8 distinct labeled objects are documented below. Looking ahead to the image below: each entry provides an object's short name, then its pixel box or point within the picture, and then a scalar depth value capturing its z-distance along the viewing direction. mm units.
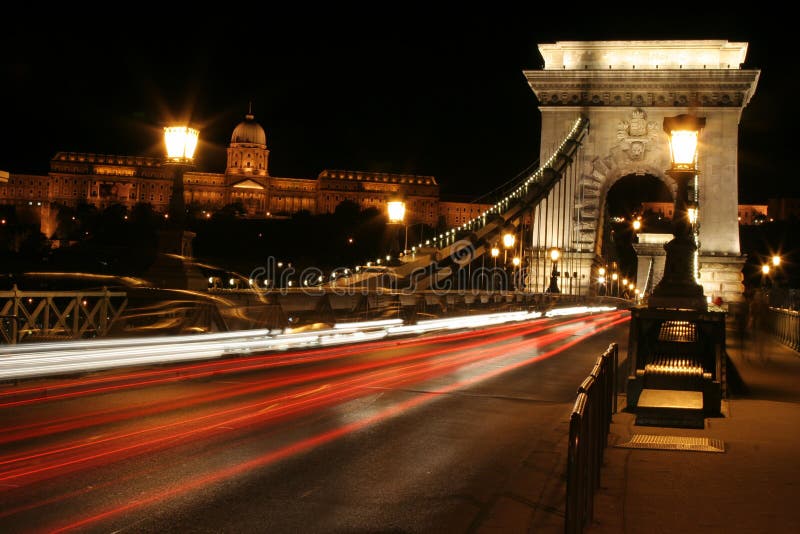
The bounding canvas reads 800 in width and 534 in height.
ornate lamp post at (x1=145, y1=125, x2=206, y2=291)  14438
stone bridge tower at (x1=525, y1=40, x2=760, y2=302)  50281
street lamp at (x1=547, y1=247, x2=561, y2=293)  43312
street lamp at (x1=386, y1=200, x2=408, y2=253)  24797
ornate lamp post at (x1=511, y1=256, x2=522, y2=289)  52500
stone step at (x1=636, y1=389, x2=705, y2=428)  10547
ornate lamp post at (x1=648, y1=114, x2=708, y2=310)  11359
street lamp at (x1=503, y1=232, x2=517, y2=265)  42512
